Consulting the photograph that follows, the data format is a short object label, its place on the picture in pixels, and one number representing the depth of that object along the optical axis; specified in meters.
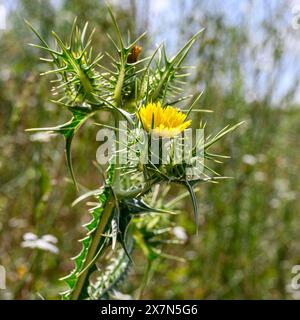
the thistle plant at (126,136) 1.12
